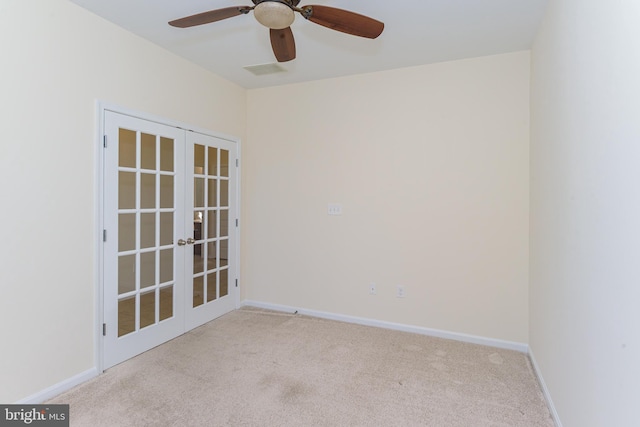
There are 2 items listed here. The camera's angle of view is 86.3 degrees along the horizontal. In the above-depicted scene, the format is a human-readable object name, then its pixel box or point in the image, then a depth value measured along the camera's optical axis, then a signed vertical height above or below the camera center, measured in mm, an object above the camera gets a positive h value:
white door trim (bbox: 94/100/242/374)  2641 -139
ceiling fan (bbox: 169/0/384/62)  1845 +1136
